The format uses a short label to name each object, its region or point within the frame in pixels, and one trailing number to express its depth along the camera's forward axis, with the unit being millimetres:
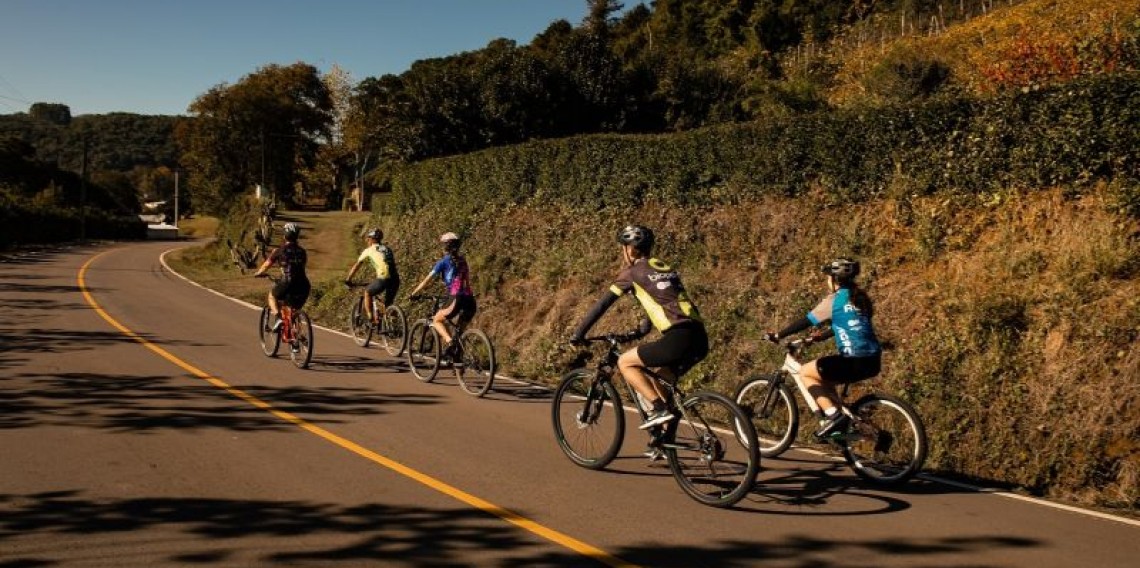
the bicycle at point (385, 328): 13547
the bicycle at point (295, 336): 12133
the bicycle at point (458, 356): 10531
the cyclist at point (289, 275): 12594
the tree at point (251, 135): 75188
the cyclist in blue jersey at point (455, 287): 11062
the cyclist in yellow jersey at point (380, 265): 13688
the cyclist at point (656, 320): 6461
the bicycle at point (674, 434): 6059
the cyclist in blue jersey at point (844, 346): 6922
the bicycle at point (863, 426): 6770
